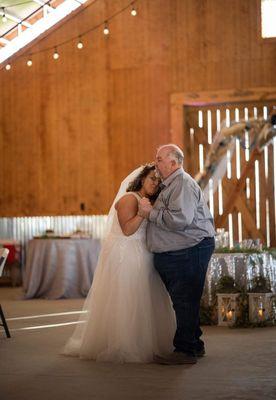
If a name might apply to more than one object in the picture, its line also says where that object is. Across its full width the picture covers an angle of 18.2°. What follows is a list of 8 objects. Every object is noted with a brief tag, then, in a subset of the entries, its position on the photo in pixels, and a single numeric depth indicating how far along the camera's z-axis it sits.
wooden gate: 13.35
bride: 5.76
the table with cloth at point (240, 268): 7.81
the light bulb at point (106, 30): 13.30
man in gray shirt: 5.53
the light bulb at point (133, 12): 13.22
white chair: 7.17
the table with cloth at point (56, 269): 11.25
